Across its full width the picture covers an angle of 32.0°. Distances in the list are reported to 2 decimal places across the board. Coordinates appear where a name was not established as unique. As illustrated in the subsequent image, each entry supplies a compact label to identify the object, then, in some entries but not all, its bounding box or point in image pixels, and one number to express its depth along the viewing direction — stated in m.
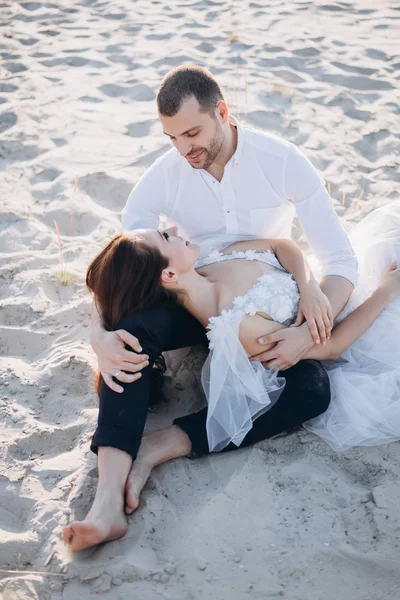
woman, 3.04
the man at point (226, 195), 3.28
